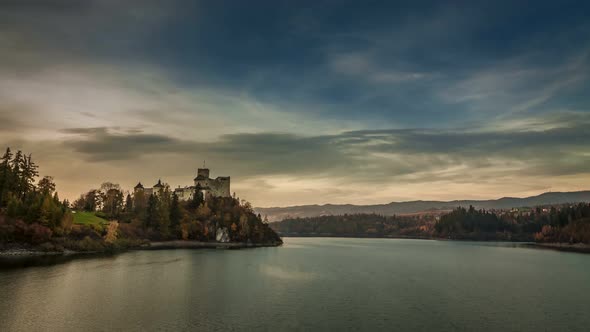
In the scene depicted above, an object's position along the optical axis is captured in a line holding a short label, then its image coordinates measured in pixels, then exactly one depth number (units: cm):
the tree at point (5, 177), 11150
